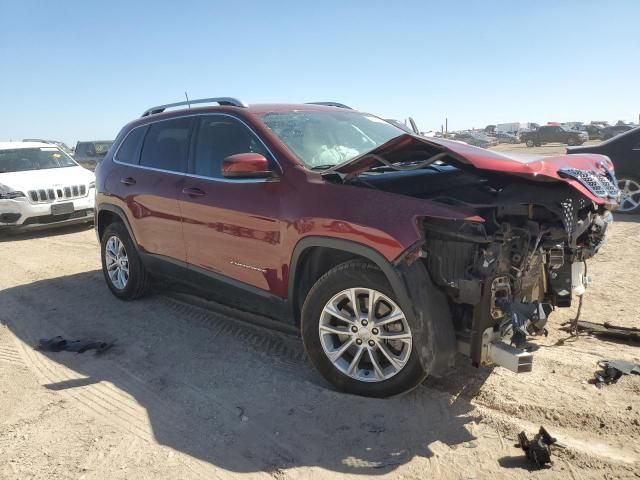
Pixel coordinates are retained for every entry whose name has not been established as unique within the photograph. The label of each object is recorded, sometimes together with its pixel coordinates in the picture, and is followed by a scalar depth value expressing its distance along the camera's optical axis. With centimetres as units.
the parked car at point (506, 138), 5234
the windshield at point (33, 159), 1008
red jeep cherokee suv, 290
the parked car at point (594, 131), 4507
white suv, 913
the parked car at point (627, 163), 892
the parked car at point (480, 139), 4461
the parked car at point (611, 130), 4167
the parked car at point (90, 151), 1873
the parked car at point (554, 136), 3966
